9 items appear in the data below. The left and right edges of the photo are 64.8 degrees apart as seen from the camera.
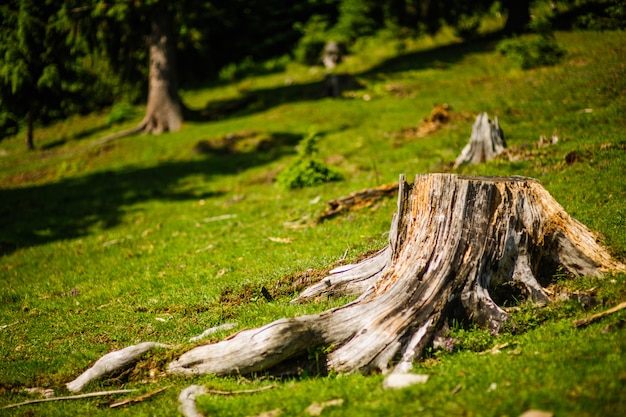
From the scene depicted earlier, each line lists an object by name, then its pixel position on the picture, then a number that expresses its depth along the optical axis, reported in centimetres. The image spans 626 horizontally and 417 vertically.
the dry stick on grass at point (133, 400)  654
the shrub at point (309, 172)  1834
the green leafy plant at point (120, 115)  3800
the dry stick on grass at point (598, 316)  647
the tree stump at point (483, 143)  1521
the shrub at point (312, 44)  4450
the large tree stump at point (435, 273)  670
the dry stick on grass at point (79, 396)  679
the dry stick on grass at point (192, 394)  592
